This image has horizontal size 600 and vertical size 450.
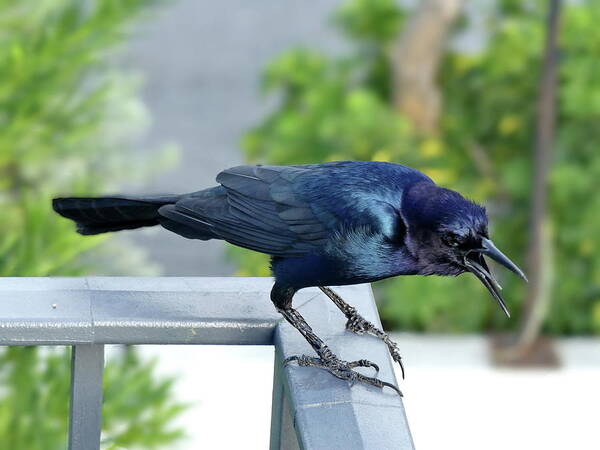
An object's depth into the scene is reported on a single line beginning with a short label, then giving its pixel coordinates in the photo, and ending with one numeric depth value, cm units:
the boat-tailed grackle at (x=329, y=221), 443
